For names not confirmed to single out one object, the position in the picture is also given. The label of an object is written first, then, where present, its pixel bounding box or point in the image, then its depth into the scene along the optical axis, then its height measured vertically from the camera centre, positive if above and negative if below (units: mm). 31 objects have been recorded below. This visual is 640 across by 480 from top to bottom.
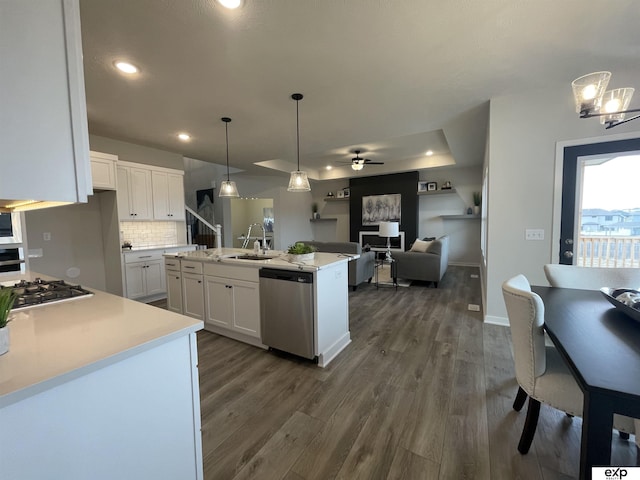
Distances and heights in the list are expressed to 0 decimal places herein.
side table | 5089 -1035
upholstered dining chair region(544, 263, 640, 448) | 2002 -452
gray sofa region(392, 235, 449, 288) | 4988 -809
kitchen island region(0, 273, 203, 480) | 743 -545
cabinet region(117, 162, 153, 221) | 4164 +497
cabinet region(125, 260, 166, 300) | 4137 -858
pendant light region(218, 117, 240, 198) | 3590 +447
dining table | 889 -540
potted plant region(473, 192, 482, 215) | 6973 +443
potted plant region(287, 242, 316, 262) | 2609 -303
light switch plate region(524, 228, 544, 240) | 3020 -173
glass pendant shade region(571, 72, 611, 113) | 1612 +769
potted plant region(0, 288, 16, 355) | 858 -297
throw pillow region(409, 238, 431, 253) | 5383 -525
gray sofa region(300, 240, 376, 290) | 4789 -726
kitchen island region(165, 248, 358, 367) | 2432 -717
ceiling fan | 5973 +1293
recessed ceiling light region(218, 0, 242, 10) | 1683 +1370
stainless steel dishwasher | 2351 -795
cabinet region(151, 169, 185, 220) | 4621 +506
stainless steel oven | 2859 -356
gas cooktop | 1376 -377
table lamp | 5441 -168
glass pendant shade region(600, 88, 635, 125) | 1715 +748
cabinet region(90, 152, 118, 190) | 3703 +759
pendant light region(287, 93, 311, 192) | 3072 +462
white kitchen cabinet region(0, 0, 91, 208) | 717 +345
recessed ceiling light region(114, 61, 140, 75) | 2341 +1375
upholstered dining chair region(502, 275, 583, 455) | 1314 -793
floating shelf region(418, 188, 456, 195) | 7256 +766
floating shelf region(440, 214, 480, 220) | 7111 +68
